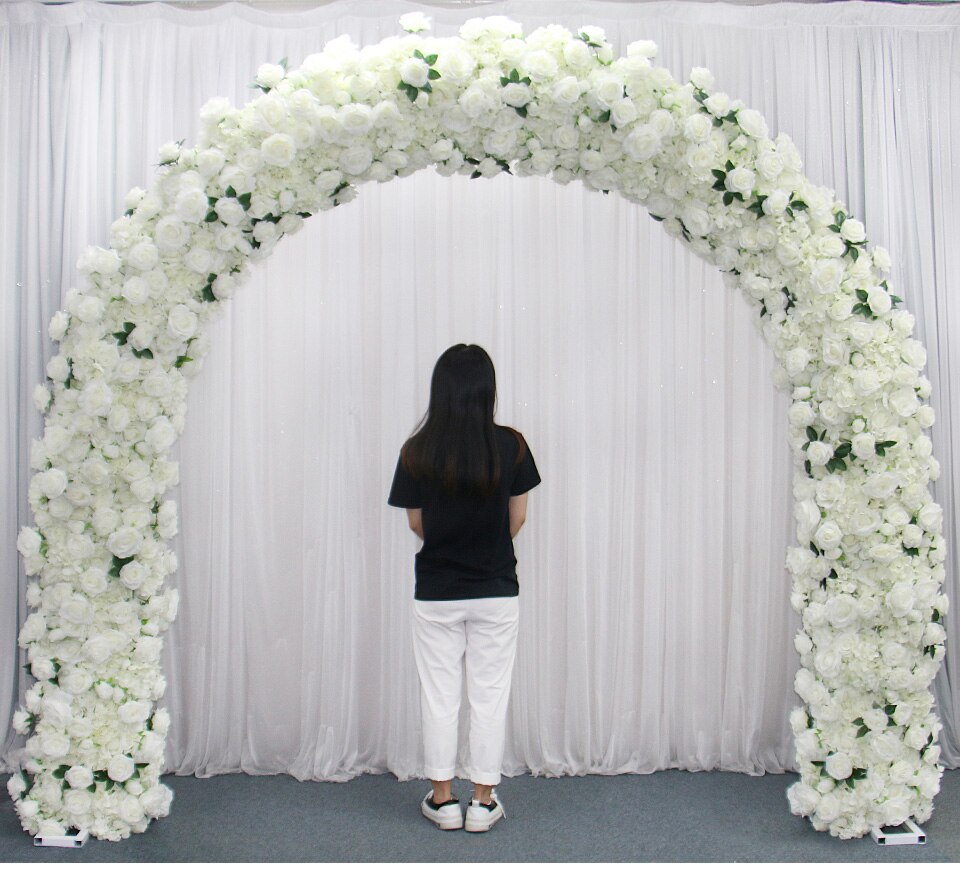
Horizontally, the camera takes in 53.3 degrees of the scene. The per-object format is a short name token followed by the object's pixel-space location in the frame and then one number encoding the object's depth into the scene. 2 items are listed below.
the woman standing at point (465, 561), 2.94
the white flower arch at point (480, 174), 2.82
